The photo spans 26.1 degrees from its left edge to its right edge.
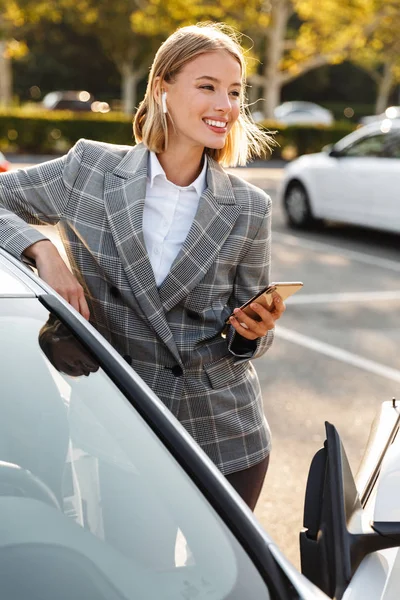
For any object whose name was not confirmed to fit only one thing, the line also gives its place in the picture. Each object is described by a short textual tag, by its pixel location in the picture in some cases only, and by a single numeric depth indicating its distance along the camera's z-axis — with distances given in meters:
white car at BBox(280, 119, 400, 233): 9.98
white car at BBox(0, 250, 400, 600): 1.42
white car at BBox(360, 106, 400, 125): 18.83
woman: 2.11
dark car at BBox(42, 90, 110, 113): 32.52
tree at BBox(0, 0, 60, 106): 24.16
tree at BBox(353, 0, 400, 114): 23.58
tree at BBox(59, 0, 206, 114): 23.89
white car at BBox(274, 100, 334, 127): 34.16
